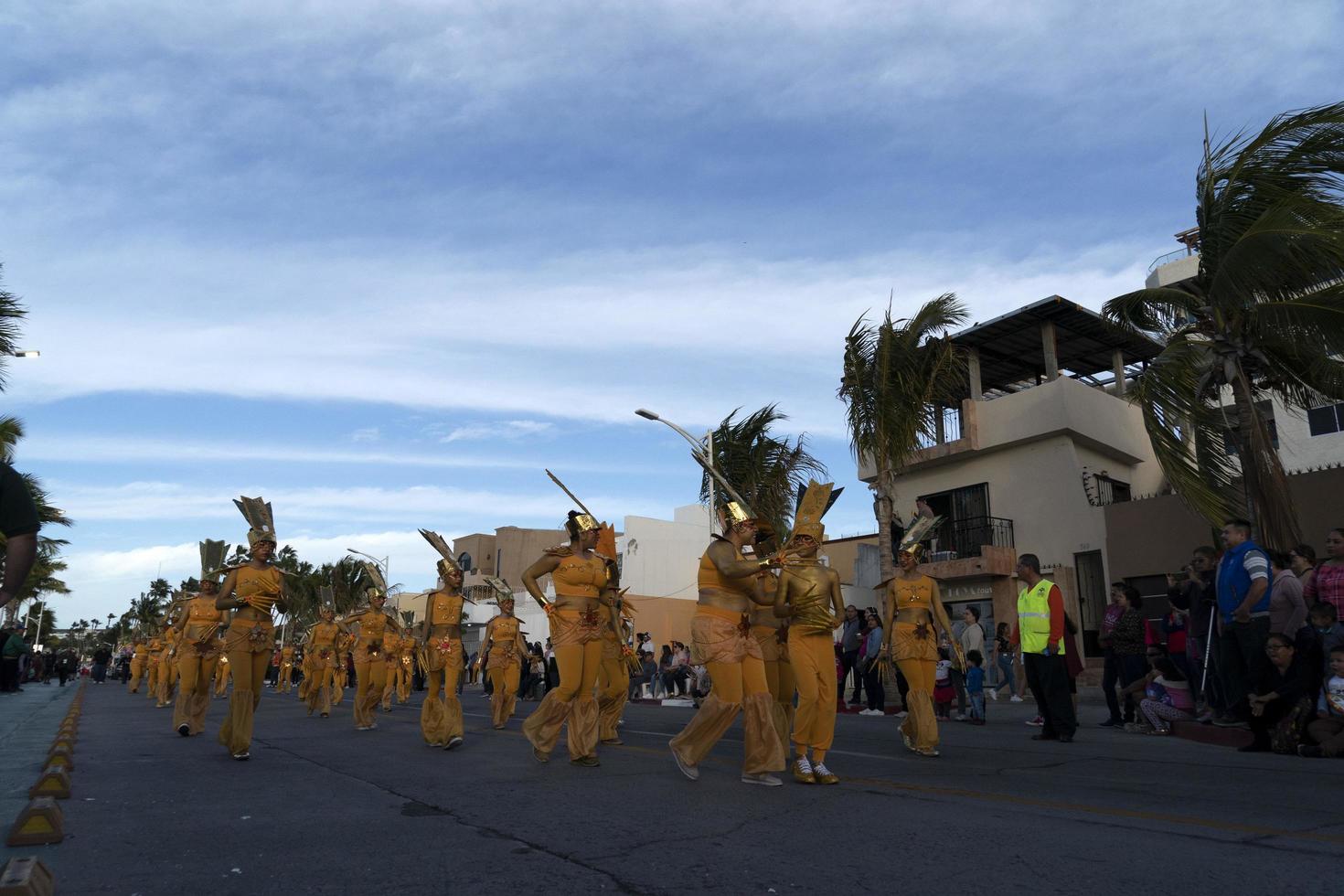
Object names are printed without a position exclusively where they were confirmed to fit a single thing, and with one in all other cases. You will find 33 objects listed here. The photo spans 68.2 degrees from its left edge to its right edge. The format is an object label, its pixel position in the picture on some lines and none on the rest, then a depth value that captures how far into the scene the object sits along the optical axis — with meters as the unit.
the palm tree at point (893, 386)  20.36
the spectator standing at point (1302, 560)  10.82
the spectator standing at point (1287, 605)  9.85
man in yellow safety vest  10.77
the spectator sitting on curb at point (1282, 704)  9.38
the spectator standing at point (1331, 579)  9.84
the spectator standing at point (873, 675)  16.92
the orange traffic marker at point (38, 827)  4.87
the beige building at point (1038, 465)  25.22
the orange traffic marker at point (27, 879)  3.44
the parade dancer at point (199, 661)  12.66
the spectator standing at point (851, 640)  17.98
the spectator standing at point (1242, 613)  9.98
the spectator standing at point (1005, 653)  18.41
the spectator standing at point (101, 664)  48.46
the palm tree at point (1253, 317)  12.63
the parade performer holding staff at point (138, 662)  34.38
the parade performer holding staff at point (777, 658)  8.33
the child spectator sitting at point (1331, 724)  8.91
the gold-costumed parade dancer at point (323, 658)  18.66
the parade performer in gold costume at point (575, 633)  8.41
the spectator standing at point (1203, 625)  11.47
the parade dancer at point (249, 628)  9.31
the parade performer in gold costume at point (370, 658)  14.09
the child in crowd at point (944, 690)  15.07
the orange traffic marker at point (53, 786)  6.44
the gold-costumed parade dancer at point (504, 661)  13.64
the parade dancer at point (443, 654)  10.27
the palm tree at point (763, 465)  24.48
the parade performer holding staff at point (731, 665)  6.94
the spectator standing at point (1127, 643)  12.71
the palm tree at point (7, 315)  18.08
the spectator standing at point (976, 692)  14.09
